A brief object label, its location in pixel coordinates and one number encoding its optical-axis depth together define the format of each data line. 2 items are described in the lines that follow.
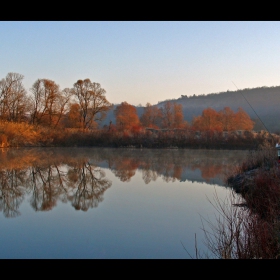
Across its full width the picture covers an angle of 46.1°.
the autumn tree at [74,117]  34.16
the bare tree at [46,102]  33.06
